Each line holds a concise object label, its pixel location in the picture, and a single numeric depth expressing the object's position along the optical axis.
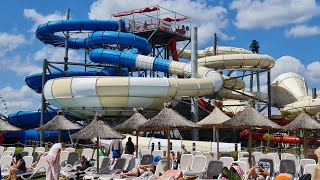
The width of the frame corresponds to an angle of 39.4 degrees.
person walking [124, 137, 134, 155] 17.88
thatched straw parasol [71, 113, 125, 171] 14.62
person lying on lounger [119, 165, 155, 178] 12.32
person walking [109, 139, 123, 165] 16.81
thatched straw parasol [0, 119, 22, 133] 21.52
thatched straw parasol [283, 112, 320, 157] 17.86
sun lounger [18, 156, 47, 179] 13.48
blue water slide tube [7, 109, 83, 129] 39.94
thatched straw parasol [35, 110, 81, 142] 19.75
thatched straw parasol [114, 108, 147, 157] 18.77
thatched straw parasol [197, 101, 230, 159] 17.39
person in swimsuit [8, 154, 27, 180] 12.88
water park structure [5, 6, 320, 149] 30.06
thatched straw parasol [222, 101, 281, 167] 14.83
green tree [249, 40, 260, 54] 70.75
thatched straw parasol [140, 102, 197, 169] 14.80
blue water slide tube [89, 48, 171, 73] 35.53
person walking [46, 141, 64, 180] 11.02
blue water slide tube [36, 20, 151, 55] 36.00
